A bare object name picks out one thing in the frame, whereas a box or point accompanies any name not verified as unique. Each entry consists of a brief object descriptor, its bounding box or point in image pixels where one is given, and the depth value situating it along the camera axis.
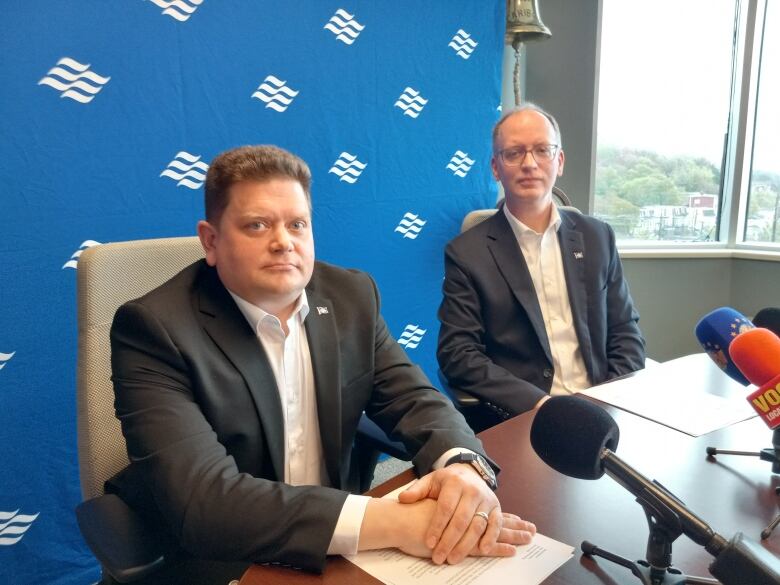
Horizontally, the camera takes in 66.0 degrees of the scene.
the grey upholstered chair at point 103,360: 1.11
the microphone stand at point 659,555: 0.68
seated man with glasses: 2.02
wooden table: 0.85
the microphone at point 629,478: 0.59
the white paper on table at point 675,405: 1.35
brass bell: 3.20
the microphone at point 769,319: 1.38
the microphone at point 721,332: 1.20
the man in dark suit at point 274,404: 0.91
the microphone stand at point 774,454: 1.08
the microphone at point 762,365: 0.93
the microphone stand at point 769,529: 0.91
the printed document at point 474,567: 0.83
